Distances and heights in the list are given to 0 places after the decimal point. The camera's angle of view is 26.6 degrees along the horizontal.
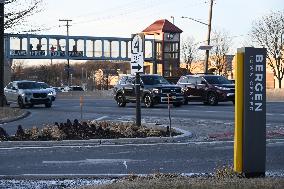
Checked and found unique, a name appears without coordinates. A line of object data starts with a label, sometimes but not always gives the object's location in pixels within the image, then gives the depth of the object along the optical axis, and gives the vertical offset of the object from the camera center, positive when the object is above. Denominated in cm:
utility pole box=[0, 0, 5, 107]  2724 +83
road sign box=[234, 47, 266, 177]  879 -49
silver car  3195 -91
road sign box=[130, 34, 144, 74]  1697 +69
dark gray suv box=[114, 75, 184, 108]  2995 -69
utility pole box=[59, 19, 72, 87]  7550 +709
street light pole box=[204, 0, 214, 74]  4682 +373
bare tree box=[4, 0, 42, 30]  2918 +296
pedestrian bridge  5978 +284
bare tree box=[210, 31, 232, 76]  8062 +348
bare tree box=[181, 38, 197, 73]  8556 +336
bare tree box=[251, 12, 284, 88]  7006 +482
